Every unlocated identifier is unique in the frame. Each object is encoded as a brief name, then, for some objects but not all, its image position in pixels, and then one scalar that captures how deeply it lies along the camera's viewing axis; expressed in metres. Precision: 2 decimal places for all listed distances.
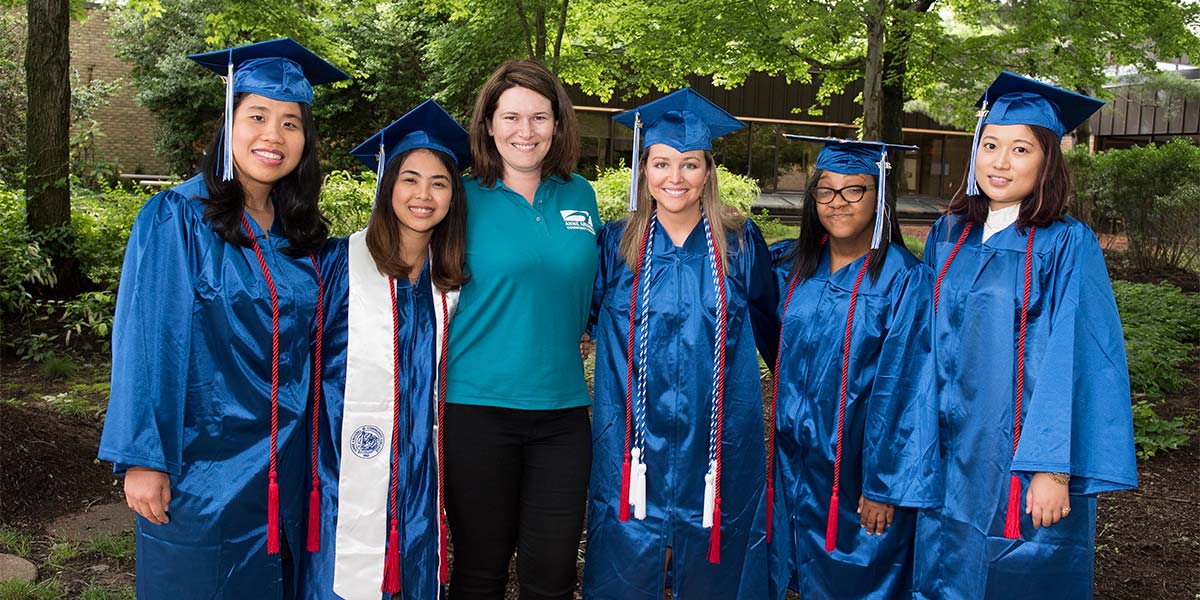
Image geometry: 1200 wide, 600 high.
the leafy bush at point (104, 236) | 7.62
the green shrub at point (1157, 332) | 6.60
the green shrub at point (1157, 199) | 11.17
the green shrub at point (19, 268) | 7.06
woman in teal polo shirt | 2.57
